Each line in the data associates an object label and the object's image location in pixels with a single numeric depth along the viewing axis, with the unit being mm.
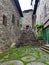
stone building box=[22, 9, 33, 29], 10438
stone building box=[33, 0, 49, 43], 5141
